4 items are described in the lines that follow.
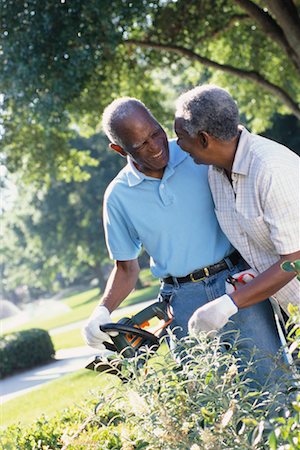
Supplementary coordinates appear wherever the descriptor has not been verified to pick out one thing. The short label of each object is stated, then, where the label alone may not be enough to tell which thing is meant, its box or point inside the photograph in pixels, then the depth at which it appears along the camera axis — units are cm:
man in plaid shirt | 303
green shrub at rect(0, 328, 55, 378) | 1573
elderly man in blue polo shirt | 339
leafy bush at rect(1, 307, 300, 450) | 226
